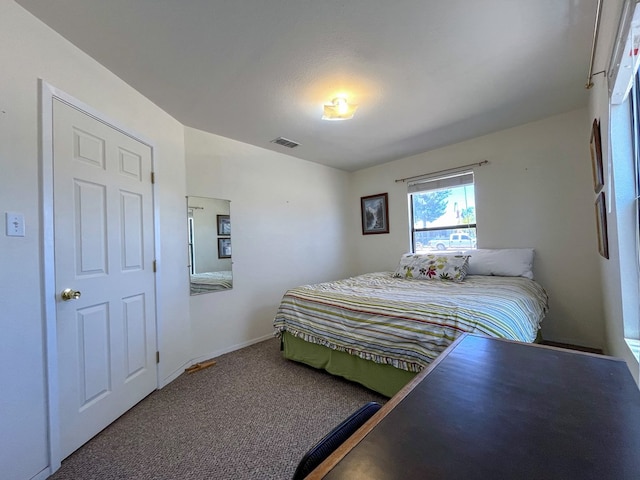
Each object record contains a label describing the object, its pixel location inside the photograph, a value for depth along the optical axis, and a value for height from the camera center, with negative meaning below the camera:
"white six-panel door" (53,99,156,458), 1.65 -0.12
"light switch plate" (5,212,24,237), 1.37 +0.16
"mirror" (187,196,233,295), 2.91 +0.06
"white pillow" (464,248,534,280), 3.00 -0.26
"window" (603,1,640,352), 1.31 +0.25
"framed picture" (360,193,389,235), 4.37 +0.46
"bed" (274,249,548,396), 1.78 -0.51
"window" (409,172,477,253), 3.61 +0.36
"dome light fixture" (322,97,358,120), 2.42 +1.14
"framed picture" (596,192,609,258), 1.90 +0.06
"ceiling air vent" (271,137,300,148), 3.32 +1.23
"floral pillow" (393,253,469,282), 3.06 -0.30
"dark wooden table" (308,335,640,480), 0.52 -0.41
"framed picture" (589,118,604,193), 1.93 +0.54
